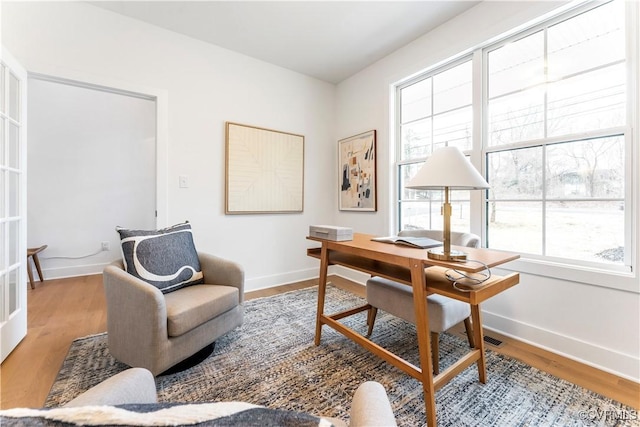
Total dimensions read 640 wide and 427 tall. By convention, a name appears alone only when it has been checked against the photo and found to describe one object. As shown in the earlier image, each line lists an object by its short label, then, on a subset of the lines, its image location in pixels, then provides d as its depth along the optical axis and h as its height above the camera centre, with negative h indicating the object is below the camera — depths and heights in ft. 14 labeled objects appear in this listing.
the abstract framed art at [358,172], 10.43 +1.59
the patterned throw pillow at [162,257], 5.56 -0.99
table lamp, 3.81 +0.47
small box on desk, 5.67 -0.46
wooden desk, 3.72 -1.08
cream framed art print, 9.57 +1.55
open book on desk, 4.82 -0.58
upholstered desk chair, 4.87 -1.83
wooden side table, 9.78 -1.85
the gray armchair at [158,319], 4.58 -1.98
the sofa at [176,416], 1.28 -1.05
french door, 5.67 +0.17
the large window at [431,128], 7.97 +2.66
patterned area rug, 4.24 -3.09
